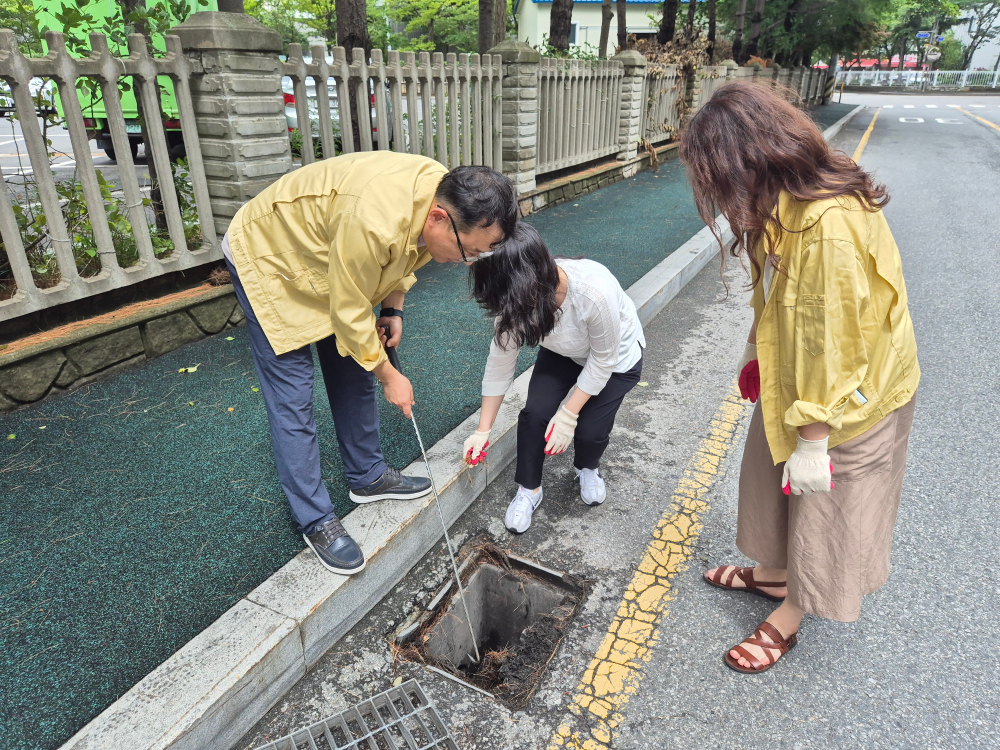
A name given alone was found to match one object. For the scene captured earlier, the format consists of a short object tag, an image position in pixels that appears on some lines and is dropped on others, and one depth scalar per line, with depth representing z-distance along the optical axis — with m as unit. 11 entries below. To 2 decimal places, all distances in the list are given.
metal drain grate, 1.93
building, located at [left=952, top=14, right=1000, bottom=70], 62.59
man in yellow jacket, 1.93
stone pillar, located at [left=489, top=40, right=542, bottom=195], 7.54
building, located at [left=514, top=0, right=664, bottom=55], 41.50
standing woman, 1.64
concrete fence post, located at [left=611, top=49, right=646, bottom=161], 10.79
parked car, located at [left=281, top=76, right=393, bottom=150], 8.89
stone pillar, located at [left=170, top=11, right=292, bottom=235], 4.03
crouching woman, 2.15
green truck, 7.26
